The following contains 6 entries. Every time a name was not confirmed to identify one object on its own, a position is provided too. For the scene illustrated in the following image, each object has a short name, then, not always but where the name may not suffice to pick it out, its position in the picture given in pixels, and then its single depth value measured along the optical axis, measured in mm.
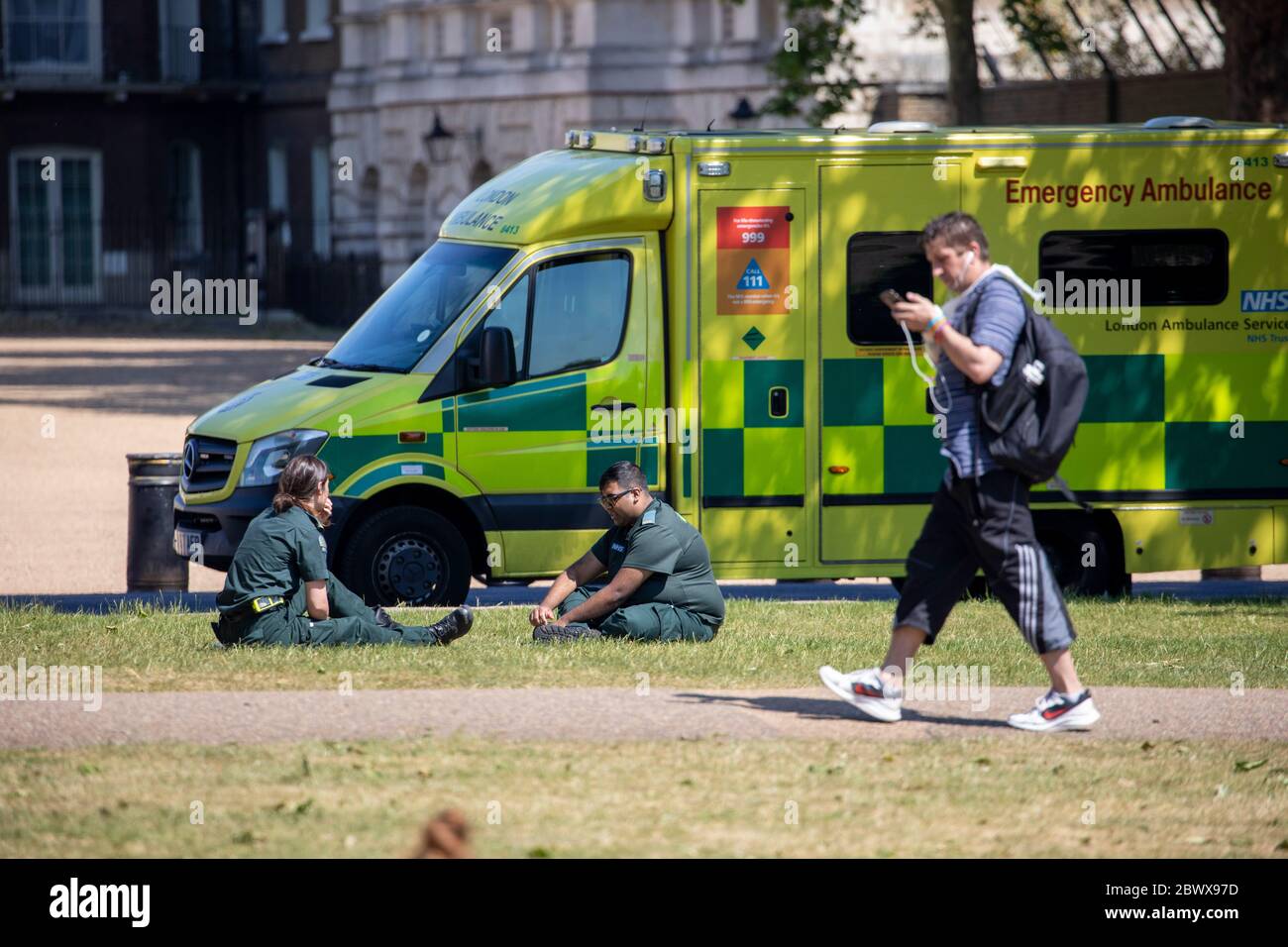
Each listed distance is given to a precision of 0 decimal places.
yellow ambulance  23719
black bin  27844
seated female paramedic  18359
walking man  14820
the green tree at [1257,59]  38031
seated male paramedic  19219
